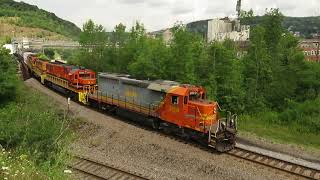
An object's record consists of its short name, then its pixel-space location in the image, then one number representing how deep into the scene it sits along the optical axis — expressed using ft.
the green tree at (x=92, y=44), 144.15
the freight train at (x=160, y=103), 66.74
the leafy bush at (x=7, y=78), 102.32
